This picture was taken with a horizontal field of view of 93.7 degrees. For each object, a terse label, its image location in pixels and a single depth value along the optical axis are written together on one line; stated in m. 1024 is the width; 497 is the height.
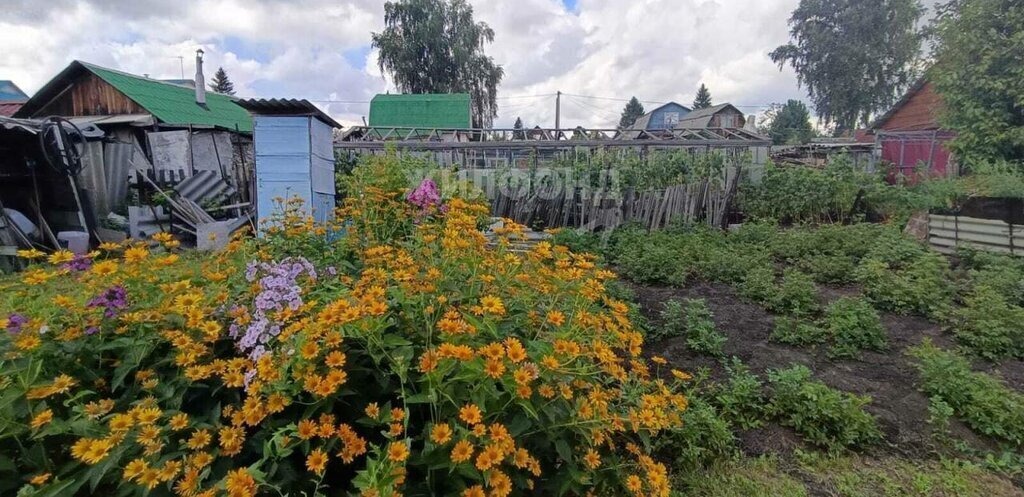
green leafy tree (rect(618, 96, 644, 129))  60.38
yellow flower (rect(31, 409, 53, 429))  1.08
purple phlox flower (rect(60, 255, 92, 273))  1.59
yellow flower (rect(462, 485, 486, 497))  1.10
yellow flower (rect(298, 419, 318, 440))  1.13
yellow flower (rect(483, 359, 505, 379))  1.18
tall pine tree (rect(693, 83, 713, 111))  59.16
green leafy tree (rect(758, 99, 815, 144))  32.88
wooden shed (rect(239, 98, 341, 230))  5.46
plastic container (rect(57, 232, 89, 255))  6.23
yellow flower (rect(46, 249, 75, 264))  1.48
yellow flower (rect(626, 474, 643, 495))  1.36
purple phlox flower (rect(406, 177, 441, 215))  3.15
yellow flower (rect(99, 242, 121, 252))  1.70
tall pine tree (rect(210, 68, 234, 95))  44.22
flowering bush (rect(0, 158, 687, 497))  1.13
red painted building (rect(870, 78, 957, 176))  13.50
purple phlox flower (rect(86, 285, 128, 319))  1.40
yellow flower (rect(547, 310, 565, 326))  1.53
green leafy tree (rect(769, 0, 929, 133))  24.72
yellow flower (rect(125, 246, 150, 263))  1.48
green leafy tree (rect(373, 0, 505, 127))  24.50
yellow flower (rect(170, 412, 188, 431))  1.12
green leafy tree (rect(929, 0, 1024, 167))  8.55
